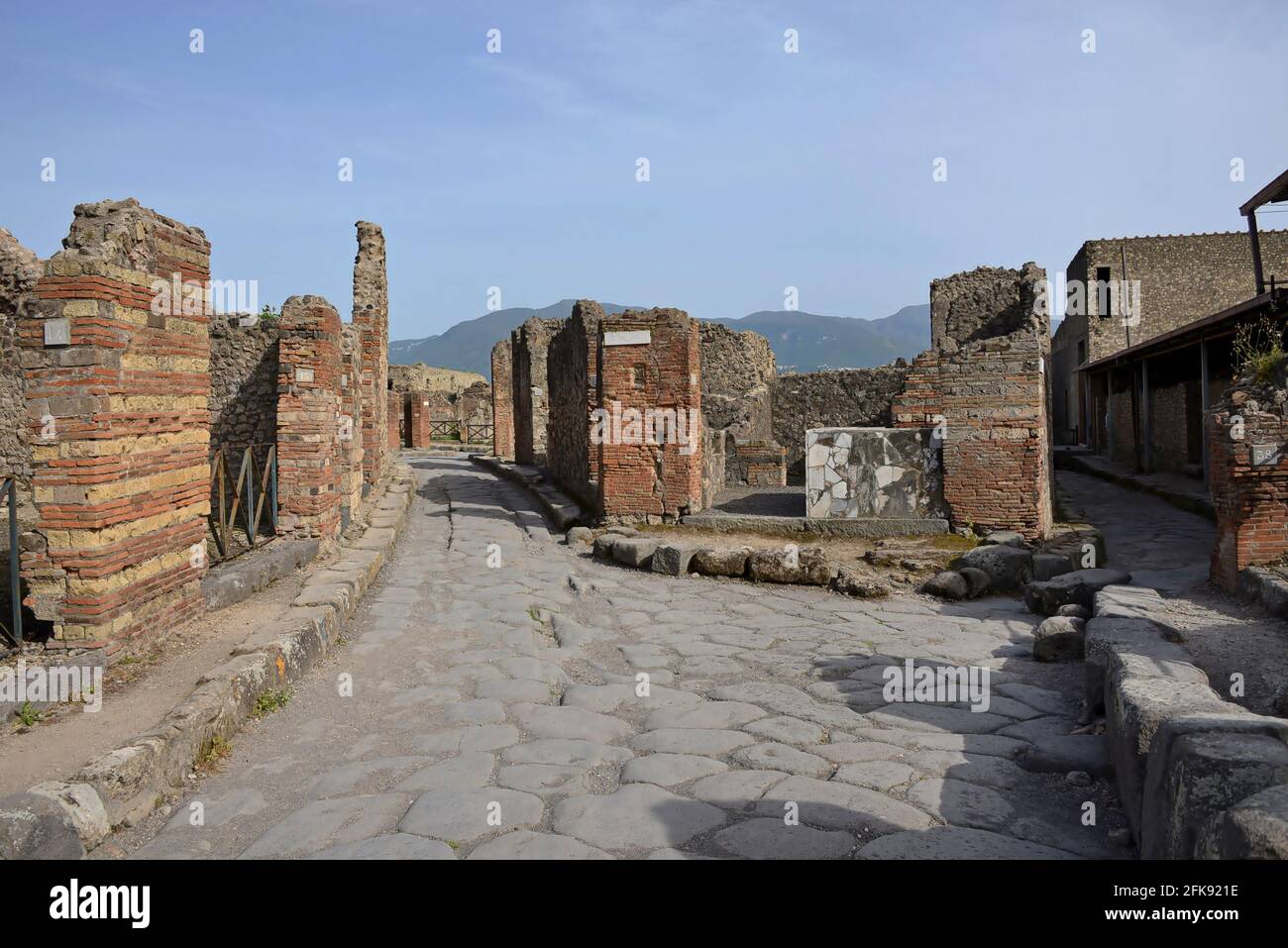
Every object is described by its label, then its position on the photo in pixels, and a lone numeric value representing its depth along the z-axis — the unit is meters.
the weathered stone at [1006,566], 7.80
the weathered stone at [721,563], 8.59
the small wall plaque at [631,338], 10.77
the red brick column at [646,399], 10.77
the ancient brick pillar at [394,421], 26.56
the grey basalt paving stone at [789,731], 4.10
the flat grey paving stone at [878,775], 3.50
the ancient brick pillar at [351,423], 10.55
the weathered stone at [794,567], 8.20
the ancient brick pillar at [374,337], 14.49
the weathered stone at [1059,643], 5.42
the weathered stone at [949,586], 7.62
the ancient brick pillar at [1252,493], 6.27
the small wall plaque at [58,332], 4.69
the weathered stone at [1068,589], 6.57
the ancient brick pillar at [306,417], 8.65
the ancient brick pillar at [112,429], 4.63
